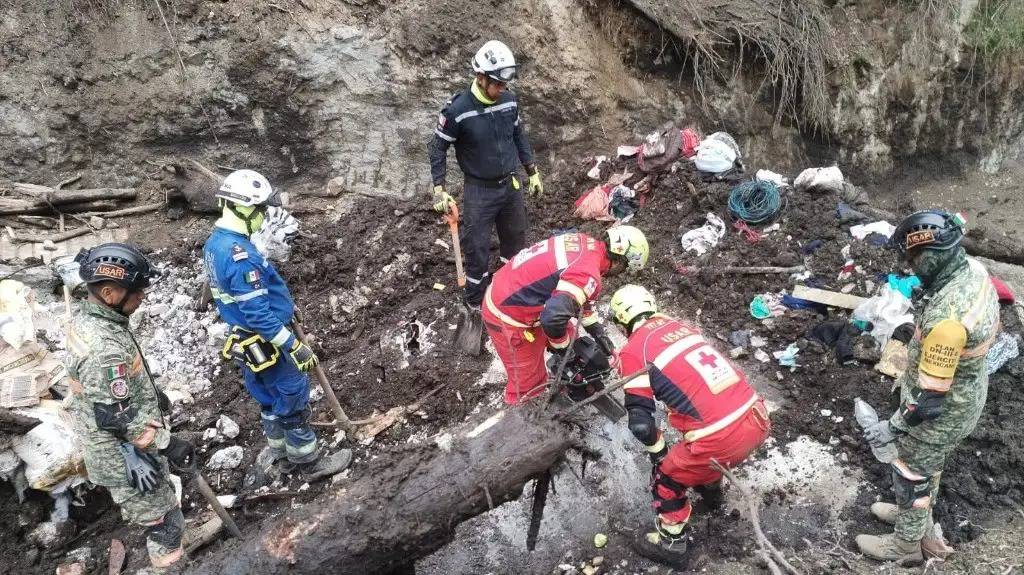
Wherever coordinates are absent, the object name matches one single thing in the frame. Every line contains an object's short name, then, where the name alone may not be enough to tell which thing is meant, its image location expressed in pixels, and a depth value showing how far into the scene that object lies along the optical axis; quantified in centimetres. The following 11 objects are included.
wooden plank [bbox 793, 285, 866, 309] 514
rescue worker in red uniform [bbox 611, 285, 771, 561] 330
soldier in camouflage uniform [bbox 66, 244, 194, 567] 322
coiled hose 589
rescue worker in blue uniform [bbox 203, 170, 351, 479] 382
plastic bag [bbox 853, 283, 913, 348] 484
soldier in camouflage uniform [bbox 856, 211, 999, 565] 312
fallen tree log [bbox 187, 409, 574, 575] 279
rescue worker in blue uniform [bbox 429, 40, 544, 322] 503
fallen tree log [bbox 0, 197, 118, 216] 601
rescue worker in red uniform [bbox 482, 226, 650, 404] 377
